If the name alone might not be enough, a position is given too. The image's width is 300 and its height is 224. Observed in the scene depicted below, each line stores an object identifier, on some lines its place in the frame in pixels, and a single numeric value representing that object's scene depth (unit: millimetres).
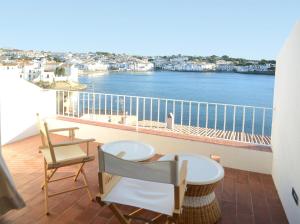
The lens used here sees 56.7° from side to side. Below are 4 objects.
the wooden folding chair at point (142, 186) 1798
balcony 2719
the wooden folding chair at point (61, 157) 2713
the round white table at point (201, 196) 2439
